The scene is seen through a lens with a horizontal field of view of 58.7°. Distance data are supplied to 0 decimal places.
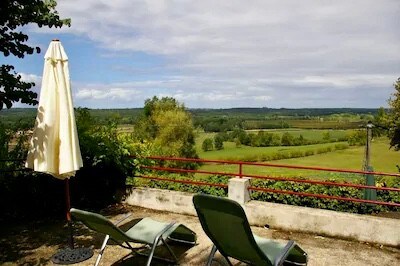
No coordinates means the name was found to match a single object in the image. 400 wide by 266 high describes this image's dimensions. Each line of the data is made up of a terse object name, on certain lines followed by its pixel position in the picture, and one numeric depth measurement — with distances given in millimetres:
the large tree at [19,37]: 5691
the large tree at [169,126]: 51156
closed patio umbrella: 4633
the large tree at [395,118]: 26625
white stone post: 6305
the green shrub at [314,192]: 9000
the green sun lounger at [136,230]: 4040
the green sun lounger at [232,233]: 3639
